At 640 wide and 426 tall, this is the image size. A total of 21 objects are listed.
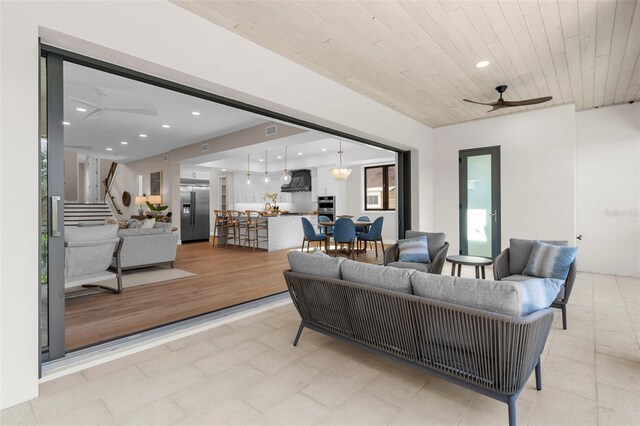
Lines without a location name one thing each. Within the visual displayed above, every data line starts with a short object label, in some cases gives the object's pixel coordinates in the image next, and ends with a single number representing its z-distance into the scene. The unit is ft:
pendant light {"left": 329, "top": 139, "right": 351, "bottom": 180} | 29.09
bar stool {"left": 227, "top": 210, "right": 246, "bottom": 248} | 29.27
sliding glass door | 6.76
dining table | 25.31
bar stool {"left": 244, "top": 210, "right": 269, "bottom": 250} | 27.68
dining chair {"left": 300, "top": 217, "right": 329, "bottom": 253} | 24.61
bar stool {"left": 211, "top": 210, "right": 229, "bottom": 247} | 30.27
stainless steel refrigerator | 33.19
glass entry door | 19.22
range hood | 37.73
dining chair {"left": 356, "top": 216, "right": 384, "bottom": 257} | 24.14
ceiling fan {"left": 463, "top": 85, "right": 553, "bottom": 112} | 13.15
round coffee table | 12.13
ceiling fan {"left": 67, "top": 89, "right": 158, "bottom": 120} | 15.97
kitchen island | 27.22
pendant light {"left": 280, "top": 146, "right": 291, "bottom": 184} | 31.53
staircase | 29.14
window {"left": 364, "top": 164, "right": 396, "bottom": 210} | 33.35
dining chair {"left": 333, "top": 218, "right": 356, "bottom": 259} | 22.88
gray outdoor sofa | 5.10
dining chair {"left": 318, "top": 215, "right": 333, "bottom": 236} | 28.40
